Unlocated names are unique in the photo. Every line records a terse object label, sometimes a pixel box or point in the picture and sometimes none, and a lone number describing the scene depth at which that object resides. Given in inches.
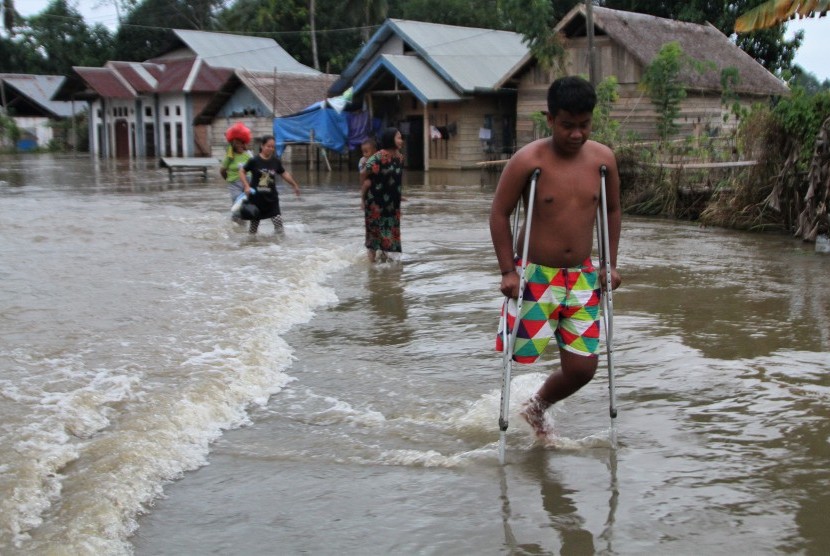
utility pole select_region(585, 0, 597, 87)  846.9
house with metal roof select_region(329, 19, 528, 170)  1168.2
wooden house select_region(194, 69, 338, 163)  1393.9
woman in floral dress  394.9
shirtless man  164.7
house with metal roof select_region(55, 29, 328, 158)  1641.2
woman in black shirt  466.3
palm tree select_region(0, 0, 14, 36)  1240.9
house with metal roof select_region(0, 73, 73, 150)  2062.0
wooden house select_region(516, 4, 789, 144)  970.1
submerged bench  1059.9
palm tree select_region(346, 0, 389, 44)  1748.3
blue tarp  1237.1
